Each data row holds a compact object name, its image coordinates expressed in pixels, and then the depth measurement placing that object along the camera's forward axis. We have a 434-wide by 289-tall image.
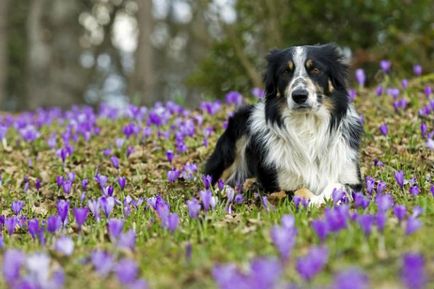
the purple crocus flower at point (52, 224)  7.17
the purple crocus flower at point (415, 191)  8.33
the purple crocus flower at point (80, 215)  7.12
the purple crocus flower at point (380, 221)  6.20
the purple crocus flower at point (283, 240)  5.41
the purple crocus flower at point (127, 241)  6.32
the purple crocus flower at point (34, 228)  7.36
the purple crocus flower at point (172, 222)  6.95
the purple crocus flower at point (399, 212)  6.57
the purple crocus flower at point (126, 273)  4.64
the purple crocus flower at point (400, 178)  8.88
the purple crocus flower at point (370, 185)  9.07
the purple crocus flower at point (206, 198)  7.76
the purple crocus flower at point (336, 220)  6.12
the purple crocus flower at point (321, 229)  5.99
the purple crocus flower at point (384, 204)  6.82
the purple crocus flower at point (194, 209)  7.42
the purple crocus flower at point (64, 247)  6.19
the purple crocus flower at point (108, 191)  9.31
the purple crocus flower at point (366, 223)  6.05
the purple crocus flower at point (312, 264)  4.84
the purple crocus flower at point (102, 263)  5.42
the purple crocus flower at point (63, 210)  7.79
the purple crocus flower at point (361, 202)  7.42
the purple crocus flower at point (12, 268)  5.18
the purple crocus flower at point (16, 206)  8.80
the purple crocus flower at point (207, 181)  9.67
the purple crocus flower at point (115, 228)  6.54
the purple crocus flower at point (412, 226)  5.92
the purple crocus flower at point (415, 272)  4.22
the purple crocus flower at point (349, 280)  4.05
